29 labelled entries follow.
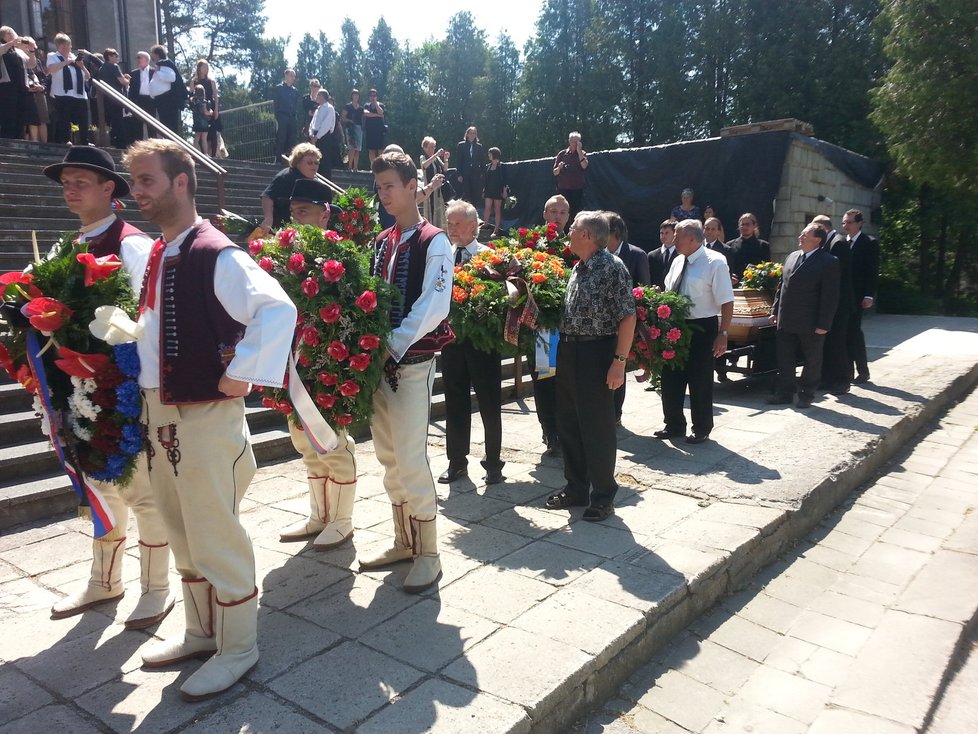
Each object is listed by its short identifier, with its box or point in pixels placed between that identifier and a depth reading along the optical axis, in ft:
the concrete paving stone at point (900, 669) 10.25
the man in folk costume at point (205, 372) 8.81
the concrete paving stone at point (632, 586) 11.60
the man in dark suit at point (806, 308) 24.77
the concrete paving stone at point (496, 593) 11.37
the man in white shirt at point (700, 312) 21.36
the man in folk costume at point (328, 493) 13.85
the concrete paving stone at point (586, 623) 10.36
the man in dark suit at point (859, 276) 28.55
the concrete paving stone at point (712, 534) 13.96
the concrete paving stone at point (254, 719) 8.46
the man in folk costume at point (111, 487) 11.28
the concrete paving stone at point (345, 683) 8.76
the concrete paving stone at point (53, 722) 8.69
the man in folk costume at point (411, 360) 11.80
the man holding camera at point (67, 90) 35.53
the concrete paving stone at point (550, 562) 12.65
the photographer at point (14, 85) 33.63
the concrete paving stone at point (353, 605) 11.02
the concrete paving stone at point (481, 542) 13.67
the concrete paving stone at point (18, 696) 9.07
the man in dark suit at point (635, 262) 22.36
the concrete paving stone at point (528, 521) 14.87
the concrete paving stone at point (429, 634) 10.00
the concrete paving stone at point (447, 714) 8.39
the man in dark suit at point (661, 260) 27.99
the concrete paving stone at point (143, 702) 8.73
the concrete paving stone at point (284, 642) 9.79
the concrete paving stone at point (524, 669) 9.08
